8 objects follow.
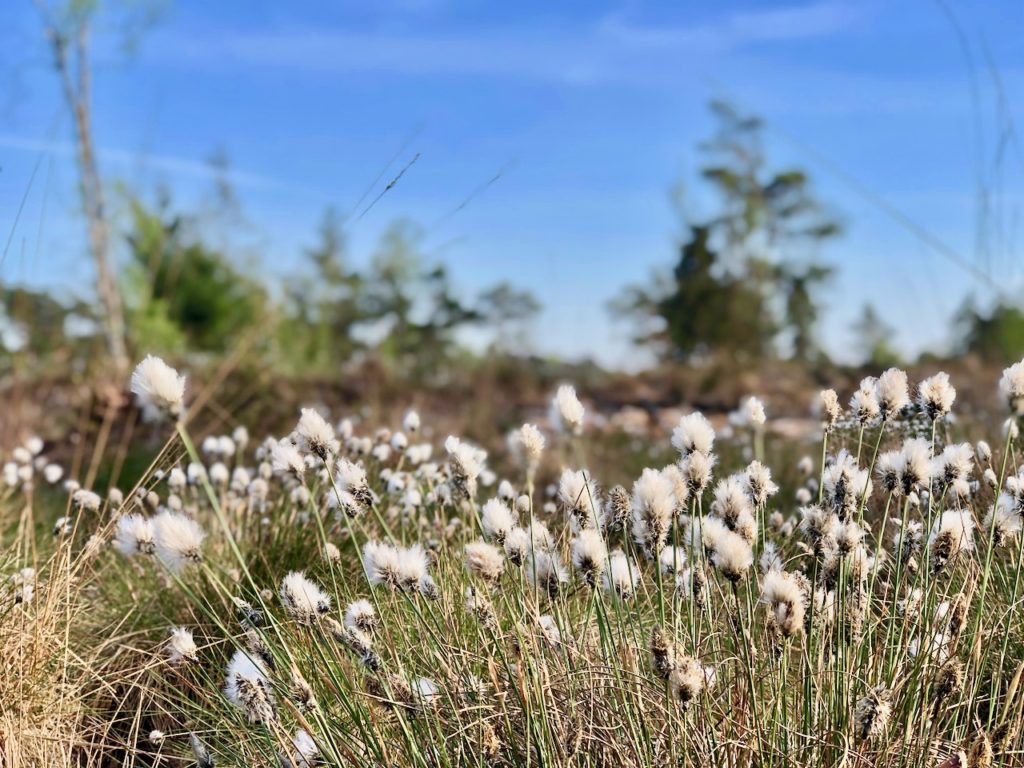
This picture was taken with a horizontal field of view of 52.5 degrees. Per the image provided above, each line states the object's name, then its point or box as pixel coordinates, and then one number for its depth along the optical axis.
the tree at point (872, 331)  39.79
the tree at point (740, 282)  29.16
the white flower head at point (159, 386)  1.85
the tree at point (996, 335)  24.58
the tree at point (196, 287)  25.28
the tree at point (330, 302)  35.41
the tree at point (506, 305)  38.32
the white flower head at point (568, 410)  2.29
